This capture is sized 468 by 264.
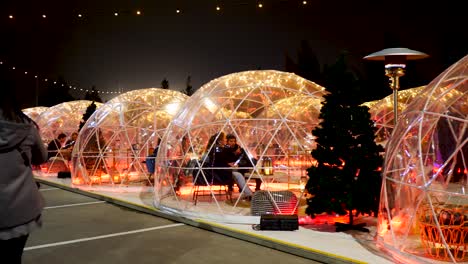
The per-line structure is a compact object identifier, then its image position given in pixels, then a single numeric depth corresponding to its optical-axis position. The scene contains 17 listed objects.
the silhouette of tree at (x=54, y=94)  46.59
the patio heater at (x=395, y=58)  7.50
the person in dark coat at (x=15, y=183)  2.20
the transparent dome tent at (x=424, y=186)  5.16
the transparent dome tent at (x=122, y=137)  13.42
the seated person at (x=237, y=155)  9.07
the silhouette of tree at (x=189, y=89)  43.25
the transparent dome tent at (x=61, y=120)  19.75
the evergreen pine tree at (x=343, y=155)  6.80
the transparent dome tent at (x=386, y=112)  15.32
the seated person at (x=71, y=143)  17.41
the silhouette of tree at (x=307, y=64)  34.06
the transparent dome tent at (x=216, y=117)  9.11
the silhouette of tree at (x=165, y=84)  43.22
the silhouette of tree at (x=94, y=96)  45.22
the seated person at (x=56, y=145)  17.58
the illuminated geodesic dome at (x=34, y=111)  27.82
